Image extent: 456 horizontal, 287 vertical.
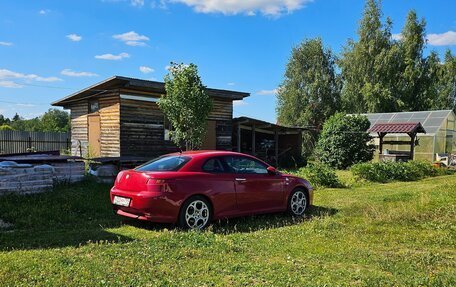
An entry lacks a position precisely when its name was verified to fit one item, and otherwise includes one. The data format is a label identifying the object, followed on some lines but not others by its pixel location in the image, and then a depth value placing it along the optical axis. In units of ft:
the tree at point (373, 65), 121.49
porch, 72.84
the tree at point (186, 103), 48.19
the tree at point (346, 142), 71.67
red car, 21.93
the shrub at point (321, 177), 44.47
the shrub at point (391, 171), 51.47
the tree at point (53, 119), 185.59
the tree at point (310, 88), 139.23
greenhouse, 85.51
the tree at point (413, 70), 122.72
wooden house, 53.78
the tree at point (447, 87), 140.15
